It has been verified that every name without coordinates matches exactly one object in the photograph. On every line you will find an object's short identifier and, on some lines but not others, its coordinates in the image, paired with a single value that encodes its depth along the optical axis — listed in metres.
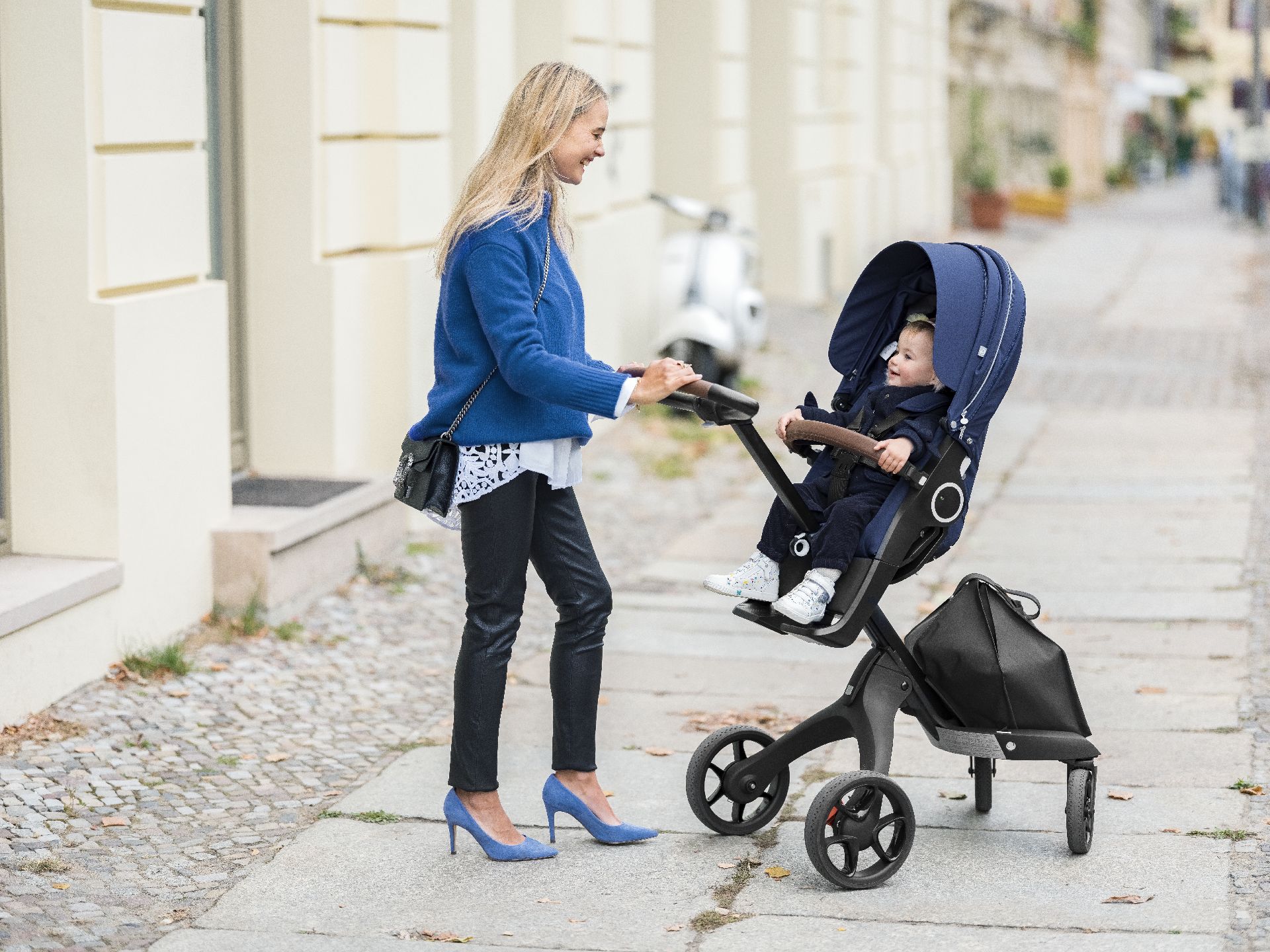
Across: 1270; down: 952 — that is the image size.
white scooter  11.92
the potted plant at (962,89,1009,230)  31.23
